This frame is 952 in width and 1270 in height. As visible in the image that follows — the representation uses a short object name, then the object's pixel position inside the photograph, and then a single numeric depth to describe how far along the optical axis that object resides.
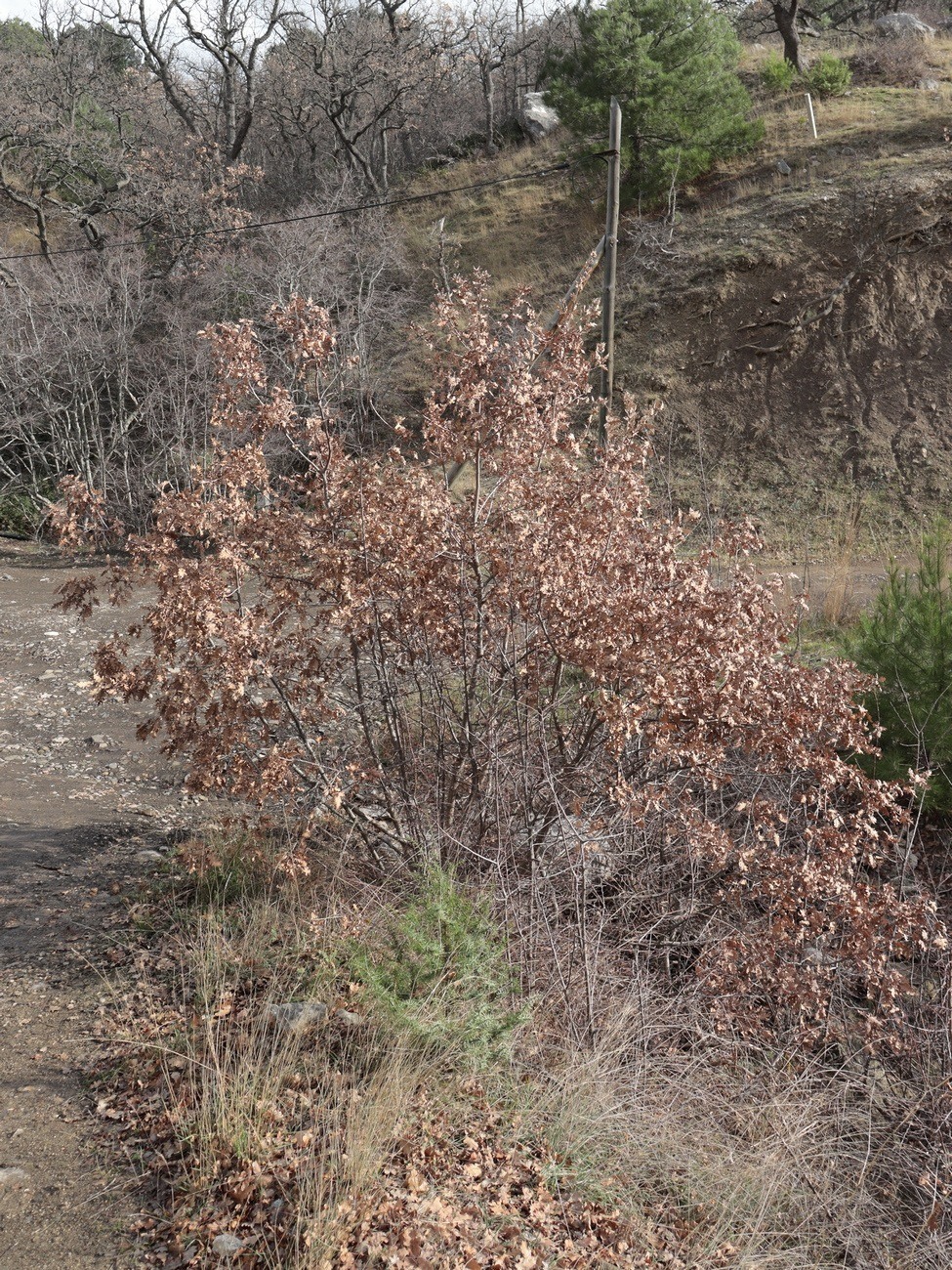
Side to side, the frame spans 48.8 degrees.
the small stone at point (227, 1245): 2.86
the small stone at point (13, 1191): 3.02
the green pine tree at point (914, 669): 6.32
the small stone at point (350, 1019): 3.74
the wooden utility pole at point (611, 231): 10.99
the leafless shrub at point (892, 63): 22.86
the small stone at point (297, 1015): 3.72
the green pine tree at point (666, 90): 19.97
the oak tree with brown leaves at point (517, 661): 4.02
